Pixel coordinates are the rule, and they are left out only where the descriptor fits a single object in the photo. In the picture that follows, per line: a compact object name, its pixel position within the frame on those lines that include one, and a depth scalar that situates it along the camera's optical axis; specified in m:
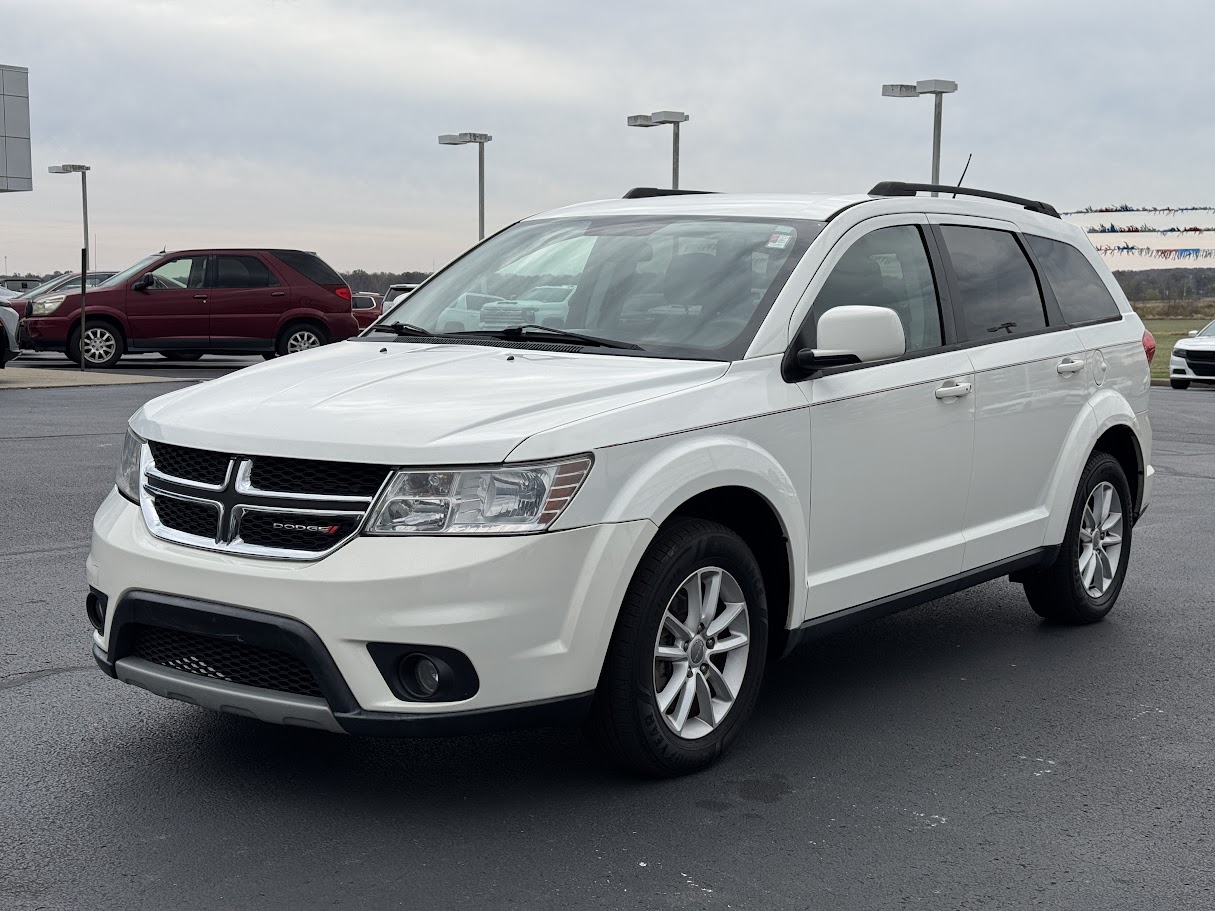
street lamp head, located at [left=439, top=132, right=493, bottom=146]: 41.19
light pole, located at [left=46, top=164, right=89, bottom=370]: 44.75
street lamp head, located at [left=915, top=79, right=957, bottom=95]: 30.75
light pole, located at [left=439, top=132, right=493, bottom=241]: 41.25
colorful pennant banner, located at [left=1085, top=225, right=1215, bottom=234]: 32.78
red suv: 25.20
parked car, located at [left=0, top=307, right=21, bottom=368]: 20.08
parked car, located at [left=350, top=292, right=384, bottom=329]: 26.00
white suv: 4.06
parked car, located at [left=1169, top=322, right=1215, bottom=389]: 26.95
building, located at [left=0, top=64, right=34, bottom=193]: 46.34
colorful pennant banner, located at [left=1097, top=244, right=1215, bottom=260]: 38.62
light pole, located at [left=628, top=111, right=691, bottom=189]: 34.41
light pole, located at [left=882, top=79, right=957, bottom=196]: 30.75
